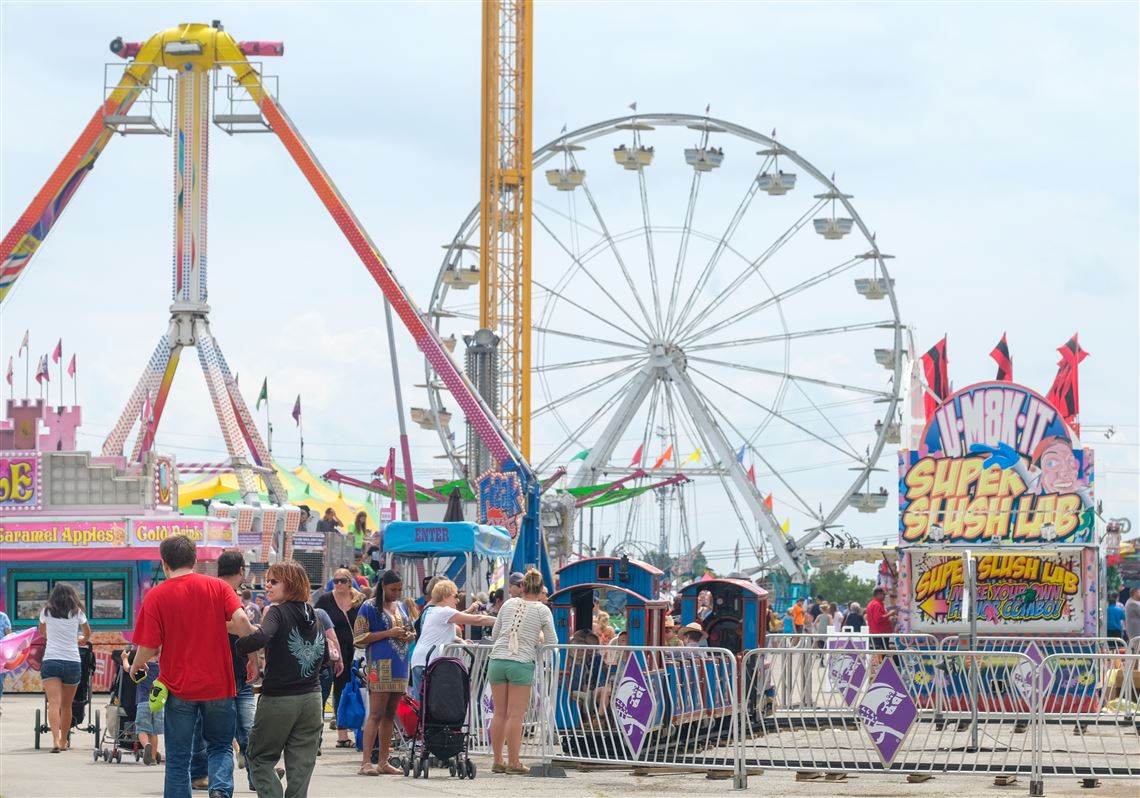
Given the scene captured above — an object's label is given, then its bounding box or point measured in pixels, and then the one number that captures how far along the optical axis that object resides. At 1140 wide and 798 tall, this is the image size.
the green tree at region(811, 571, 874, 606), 140.36
